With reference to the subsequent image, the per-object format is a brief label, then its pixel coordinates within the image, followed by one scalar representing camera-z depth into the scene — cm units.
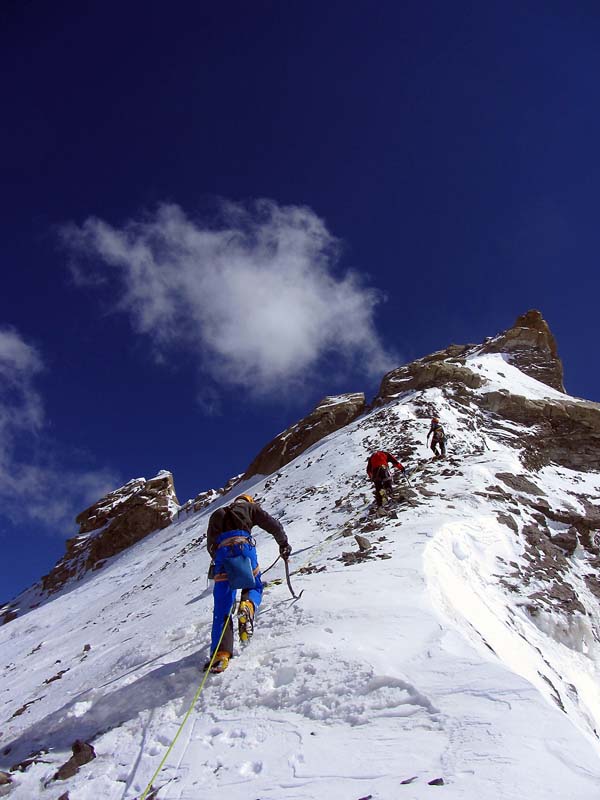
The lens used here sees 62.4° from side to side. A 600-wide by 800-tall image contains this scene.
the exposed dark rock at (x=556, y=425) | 2211
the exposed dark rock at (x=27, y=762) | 436
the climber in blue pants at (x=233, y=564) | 546
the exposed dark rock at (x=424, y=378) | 3052
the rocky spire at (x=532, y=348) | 3741
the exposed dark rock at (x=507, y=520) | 1127
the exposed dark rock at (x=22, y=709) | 685
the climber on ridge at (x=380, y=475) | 1296
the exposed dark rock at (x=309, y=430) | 4053
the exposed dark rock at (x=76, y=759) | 400
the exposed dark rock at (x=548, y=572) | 901
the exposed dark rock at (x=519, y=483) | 1400
